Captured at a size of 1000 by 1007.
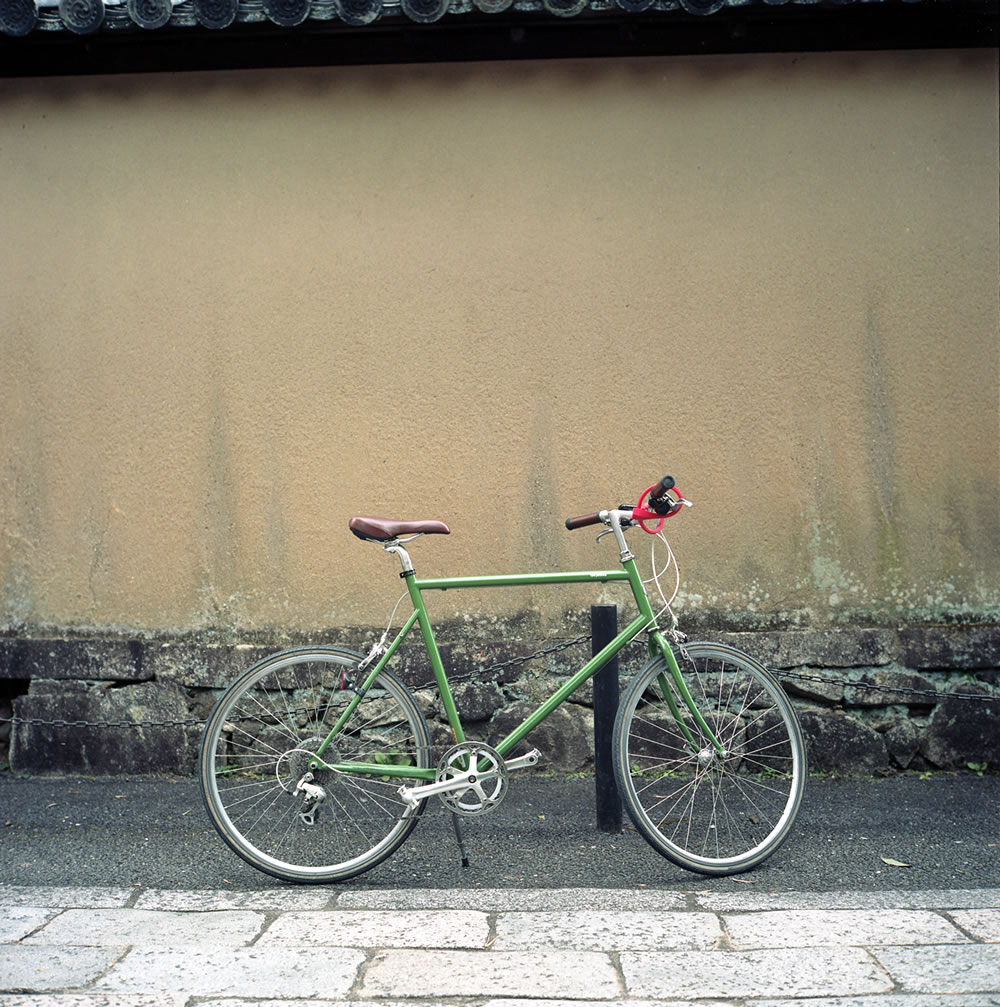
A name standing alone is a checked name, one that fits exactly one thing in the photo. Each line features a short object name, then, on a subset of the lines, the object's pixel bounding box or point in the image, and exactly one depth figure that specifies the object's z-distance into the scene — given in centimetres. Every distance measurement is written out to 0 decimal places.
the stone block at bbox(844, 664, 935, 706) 501
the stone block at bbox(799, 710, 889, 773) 499
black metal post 406
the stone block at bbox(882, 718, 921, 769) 501
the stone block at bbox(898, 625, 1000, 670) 500
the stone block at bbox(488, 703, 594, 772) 503
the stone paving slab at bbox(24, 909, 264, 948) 321
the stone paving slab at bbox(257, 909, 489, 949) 316
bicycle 377
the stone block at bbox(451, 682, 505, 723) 504
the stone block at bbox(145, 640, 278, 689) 506
